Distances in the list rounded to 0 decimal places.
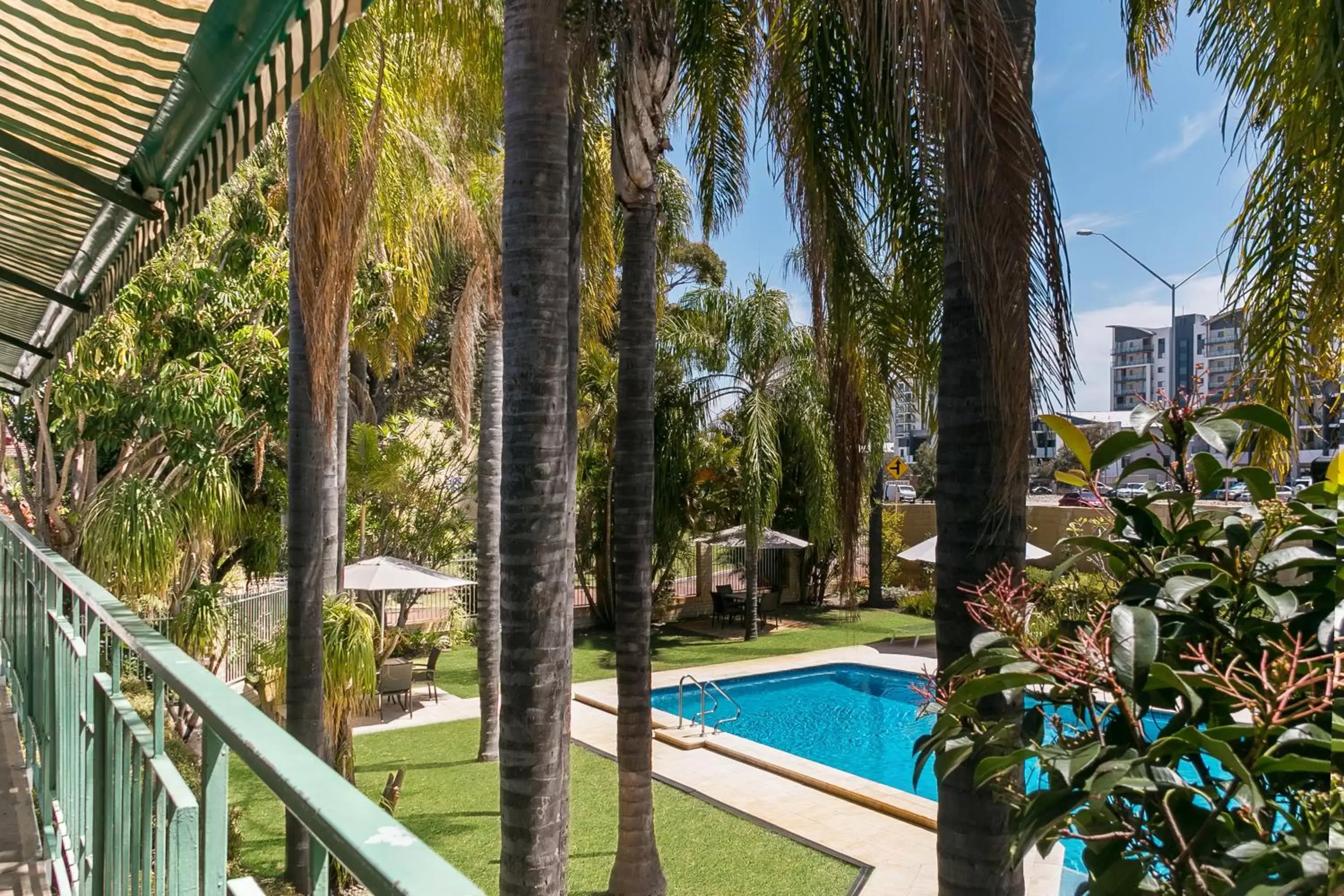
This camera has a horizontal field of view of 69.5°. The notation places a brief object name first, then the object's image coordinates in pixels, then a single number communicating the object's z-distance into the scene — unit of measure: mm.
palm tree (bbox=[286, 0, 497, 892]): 7566
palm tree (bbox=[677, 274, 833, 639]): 20234
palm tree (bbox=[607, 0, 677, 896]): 8242
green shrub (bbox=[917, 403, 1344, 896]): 1981
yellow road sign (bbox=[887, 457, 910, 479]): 27750
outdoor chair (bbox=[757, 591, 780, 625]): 25562
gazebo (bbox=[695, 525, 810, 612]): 22031
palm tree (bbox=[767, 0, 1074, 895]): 3834
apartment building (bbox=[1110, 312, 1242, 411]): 94188
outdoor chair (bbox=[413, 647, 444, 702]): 15734
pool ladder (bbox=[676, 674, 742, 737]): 13461
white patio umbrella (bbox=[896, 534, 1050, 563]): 23094
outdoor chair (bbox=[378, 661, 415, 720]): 14961
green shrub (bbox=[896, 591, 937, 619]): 24859
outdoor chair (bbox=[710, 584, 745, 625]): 23938
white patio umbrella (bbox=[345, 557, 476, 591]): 15227
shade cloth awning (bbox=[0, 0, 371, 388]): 1311
